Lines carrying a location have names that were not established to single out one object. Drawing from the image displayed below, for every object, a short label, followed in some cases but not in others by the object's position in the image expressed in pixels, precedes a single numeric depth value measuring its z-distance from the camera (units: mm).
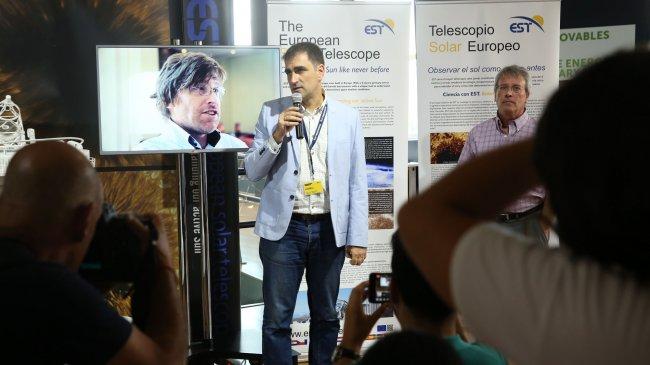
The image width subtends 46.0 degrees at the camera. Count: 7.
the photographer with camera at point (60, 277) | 1511
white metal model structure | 4141
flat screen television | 4098
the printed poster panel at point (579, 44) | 6137
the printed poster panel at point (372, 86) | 4688
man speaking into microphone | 3840
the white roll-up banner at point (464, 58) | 4992
